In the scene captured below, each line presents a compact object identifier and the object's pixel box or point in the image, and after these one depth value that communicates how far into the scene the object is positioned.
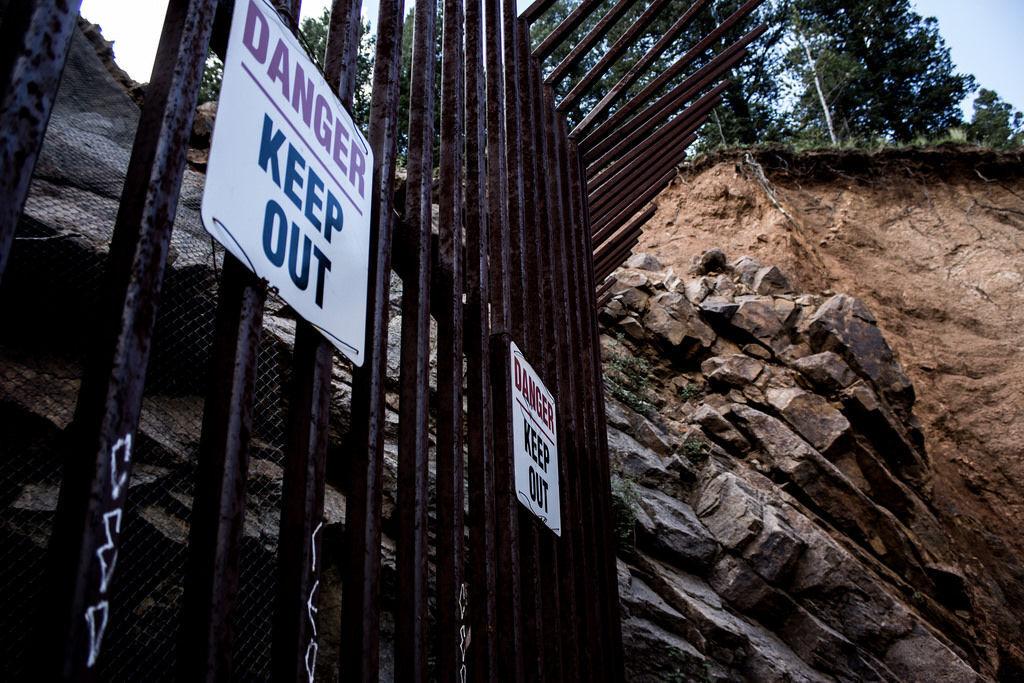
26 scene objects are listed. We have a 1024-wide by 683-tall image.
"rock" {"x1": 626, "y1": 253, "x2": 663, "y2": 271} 12.62
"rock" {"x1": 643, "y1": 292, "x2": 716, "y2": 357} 10.08
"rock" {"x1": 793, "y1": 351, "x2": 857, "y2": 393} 9.05
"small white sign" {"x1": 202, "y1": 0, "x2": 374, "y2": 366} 1.19
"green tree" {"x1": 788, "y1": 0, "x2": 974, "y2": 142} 21.30
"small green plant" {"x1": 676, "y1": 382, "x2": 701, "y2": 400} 9.45
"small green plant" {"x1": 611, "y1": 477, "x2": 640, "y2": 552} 5.71
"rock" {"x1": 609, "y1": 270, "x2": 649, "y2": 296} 10.80
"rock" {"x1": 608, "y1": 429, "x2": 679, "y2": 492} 6.91
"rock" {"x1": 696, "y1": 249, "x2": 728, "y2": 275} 12.10
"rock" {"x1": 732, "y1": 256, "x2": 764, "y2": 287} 11.52
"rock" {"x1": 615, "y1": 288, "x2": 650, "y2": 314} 10.59
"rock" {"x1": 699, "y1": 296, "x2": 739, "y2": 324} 10.24
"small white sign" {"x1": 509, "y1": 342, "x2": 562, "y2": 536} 2.73
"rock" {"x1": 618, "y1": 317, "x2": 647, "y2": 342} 10.24
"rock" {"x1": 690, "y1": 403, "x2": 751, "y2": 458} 8.23
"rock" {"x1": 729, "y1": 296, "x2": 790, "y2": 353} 9.80
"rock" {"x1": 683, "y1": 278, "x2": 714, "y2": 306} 10.96
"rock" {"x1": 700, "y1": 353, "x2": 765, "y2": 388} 9.26
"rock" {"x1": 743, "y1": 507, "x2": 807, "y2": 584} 6.20
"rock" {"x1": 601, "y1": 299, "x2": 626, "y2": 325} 10.42
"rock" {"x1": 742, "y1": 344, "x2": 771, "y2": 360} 9.67
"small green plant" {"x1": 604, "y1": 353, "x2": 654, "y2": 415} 8.46
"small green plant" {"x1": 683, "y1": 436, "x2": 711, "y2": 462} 7.70
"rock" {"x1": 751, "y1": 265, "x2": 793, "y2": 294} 11.14
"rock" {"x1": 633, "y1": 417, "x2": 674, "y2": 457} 7.62
